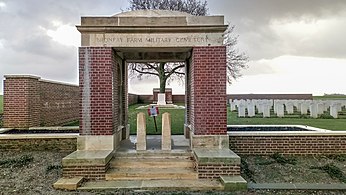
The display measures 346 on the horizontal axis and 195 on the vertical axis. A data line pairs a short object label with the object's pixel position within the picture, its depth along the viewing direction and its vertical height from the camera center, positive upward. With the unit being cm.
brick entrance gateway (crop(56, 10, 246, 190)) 789 +89
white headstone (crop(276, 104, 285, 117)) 1836 -62
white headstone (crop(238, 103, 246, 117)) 1856 -61
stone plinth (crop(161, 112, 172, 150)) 798 -79
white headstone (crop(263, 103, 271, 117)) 1836 -61
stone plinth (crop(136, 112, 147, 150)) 802 -82
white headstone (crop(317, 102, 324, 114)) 1861 -46
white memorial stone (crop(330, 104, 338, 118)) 1765 -61
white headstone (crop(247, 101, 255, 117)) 1866 -56
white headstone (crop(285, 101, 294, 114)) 2002 -48
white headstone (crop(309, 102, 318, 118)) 1790 -58
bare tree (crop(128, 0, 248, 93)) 2816 +536
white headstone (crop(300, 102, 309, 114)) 1980 -48
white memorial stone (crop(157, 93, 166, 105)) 2947 +18
